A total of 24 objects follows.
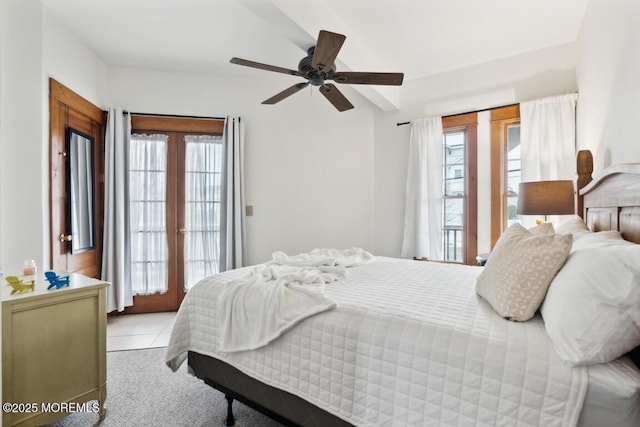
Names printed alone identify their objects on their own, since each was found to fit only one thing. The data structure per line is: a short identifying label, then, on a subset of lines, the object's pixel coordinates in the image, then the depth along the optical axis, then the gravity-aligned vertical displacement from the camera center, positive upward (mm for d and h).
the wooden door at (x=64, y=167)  2625 +416
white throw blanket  1399 -417
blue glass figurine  1626 -346
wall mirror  2869 +217
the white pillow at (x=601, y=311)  843 -278
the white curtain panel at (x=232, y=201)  3627 +144
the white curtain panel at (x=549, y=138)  2855 +695
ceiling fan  1894 +978
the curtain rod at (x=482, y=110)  3187 +1074
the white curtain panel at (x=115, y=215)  3318 -17
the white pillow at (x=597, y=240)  1151 -112
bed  885 -508
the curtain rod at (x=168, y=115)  3505 +1118
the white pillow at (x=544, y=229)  1681 -91
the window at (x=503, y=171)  3229 +432
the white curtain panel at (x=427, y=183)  3531 +335
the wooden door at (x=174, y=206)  3594 +89
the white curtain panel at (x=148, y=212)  3535 +20
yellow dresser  1412 -677
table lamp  2350 +107
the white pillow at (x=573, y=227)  1771 -84
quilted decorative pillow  1143 -235
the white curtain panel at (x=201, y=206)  3682 +89
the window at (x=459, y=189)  3402 +267
